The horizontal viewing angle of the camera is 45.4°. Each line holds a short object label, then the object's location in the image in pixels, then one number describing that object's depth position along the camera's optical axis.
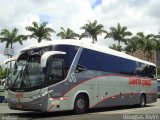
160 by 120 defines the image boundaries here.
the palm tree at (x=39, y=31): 32.75
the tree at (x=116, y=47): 36.78
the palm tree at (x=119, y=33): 36.49
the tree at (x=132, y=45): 38.57
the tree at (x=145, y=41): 38.16
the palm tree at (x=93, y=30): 34.77
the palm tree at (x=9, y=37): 36.55
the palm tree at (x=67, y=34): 34.42
